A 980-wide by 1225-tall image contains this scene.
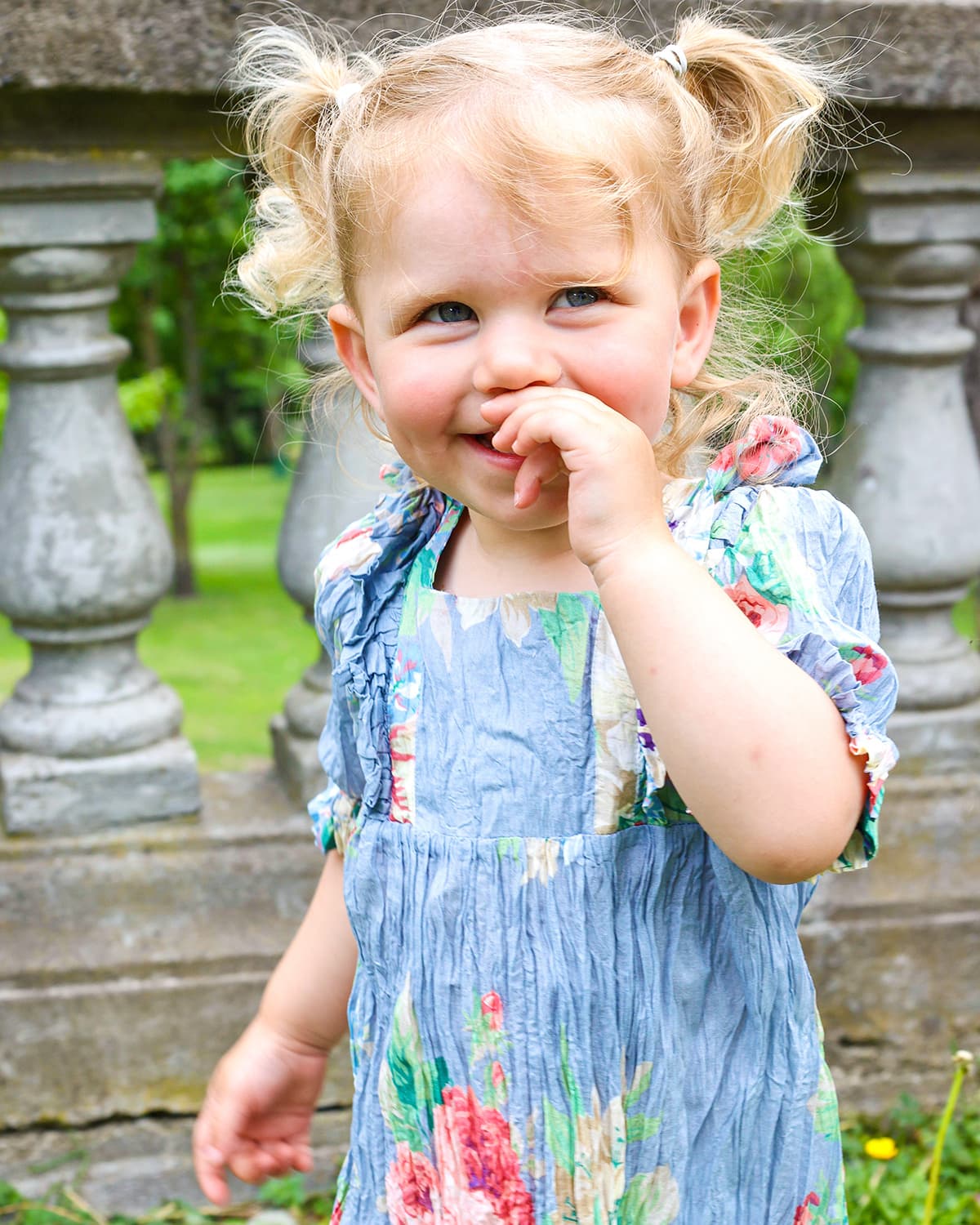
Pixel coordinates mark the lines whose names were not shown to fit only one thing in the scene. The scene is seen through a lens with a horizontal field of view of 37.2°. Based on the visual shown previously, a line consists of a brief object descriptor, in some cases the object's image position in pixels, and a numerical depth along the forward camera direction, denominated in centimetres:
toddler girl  125
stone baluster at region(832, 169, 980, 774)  247
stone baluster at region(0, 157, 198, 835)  227
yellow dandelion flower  246
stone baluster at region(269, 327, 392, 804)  245
